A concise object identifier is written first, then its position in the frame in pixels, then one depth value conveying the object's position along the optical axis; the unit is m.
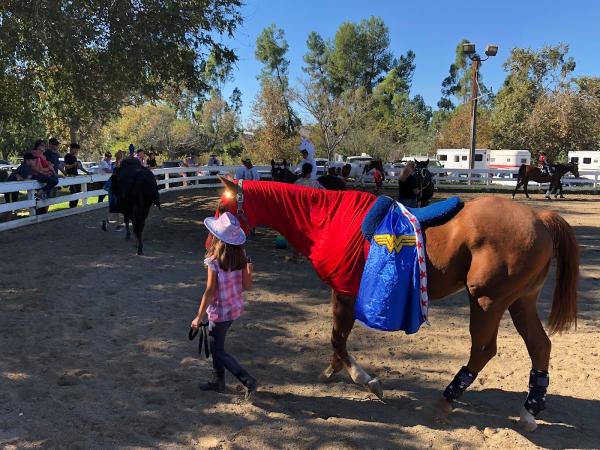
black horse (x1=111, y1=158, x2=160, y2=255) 8.52
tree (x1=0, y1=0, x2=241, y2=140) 9.39
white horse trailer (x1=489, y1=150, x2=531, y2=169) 31.91
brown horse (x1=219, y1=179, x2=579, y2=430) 3.28
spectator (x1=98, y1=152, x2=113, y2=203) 15.17
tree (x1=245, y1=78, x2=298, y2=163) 38.64
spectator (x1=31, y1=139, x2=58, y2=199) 11.20
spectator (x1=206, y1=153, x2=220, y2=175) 25.41
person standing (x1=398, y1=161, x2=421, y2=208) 8.84
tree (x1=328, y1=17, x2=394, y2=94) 52.47
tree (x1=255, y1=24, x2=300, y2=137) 49.03
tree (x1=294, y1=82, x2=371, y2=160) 38.81
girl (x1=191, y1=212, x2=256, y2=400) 3.37
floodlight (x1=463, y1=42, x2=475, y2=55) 23.88
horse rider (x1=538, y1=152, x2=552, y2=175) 21.17
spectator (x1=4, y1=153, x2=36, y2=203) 11.04
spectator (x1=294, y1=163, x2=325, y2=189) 7.94
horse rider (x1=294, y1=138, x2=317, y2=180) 10.13
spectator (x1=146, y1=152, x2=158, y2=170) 19.17
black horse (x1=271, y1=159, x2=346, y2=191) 8.07
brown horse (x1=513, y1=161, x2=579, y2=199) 21.11
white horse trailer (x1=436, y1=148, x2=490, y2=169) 33.84
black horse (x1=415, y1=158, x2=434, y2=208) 12.44
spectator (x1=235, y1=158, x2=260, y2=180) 12.46
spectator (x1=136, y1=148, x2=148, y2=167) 16.30
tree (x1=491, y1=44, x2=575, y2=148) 40.28
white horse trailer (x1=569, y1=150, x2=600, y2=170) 32.72
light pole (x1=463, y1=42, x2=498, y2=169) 23.81
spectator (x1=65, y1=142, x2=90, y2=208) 13.47
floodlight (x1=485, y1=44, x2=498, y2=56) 23.72
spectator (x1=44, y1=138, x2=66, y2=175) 11.99
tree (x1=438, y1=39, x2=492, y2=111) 68.44
